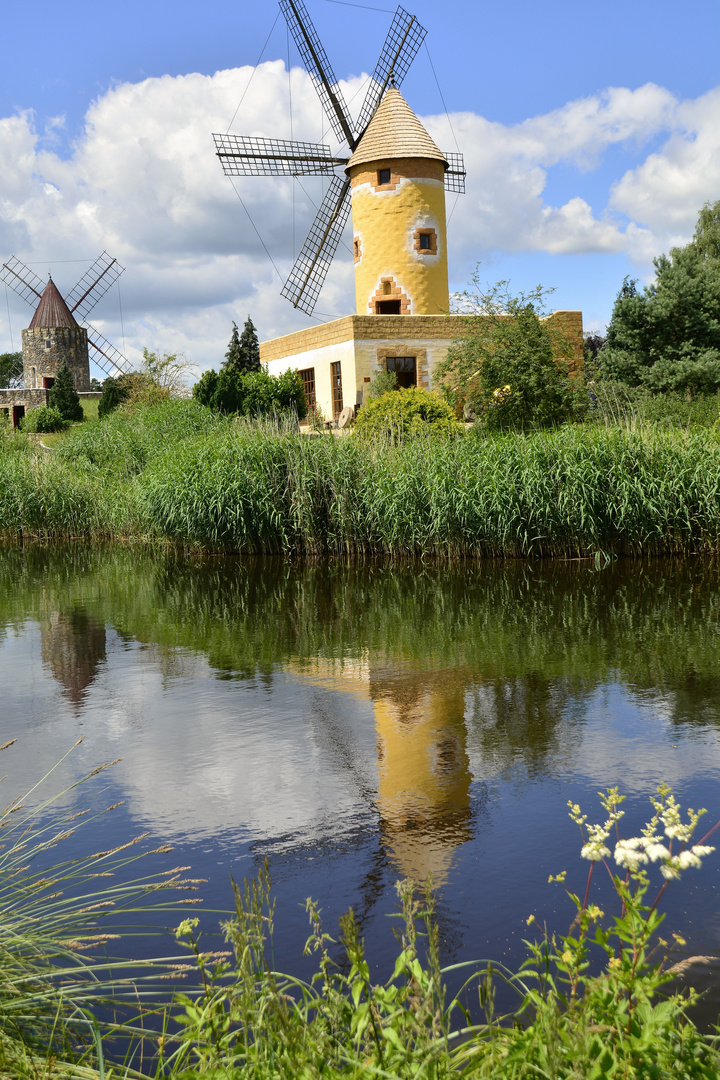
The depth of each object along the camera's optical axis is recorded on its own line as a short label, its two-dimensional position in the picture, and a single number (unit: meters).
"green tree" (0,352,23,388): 77.38
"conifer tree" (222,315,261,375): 39.41
